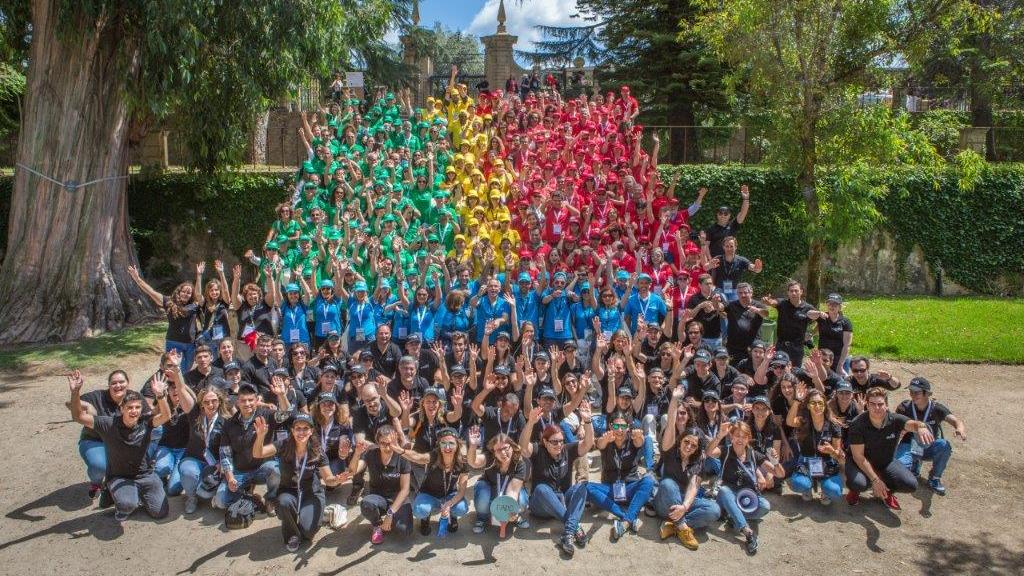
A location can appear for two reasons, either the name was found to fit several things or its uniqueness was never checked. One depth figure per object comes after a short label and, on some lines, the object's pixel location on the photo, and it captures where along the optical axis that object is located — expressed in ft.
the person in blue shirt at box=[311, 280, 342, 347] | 32.53
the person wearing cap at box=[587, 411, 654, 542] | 22.77
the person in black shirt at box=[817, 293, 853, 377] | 29.49
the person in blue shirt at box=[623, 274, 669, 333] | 32.58
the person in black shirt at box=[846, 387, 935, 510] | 23.82
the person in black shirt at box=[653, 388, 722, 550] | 21.89
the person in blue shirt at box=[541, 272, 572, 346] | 32.71
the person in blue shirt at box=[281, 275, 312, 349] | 32.37
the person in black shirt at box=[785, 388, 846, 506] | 24.11
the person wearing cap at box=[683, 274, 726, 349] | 31.17
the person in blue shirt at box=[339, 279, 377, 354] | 32.42
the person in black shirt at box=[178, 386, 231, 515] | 24.02
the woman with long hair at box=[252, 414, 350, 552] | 21.29
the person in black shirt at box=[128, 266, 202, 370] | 31.50
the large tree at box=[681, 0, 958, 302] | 38.75
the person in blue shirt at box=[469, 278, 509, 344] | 32.30
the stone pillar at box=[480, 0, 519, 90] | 87.10
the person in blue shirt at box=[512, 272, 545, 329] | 33.32
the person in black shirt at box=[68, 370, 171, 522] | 22.75
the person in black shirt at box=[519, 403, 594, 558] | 22.18
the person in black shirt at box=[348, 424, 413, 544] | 21.74
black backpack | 22.14
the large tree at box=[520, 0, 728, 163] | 65.87
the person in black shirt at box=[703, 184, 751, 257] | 37.50
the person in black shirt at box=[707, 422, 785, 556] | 22.57
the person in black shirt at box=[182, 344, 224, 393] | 26.66
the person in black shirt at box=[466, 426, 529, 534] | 22.29
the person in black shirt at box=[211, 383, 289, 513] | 23.32
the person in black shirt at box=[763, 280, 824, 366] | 30.40
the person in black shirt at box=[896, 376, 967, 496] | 24.82
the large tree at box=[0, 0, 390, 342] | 42.68
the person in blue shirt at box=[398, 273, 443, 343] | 32.12
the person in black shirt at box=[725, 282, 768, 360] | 30.37
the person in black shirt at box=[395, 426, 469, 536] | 22.07
